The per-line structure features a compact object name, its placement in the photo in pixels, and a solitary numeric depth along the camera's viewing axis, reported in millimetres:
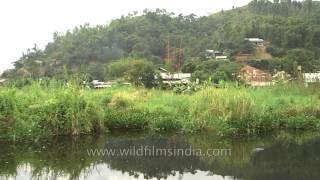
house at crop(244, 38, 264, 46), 51844
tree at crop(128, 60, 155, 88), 27769
